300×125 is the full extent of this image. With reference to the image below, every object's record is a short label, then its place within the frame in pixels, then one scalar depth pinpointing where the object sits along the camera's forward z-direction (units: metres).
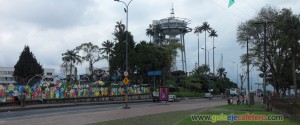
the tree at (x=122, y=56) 67.63
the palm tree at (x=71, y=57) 88.49
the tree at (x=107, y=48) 79.23
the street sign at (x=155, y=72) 57.40
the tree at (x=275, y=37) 40.76
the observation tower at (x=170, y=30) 84.25
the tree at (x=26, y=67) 73.53
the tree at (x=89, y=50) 75.74
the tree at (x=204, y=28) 101.66
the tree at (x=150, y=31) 94.95
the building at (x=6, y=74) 106.60
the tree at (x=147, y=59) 65.30
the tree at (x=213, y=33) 103.44
